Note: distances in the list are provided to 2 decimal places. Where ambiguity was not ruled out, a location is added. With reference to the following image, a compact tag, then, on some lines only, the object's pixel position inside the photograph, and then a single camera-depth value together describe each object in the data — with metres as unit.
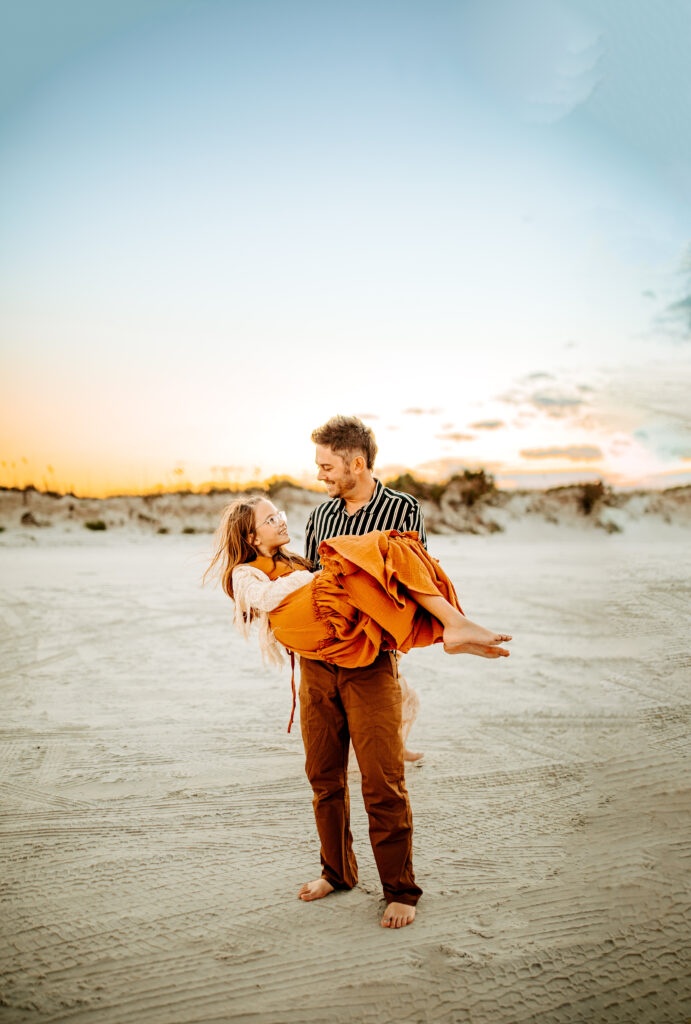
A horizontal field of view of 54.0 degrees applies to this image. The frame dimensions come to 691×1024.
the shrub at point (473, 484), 28.45
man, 2.88
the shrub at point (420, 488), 28.78
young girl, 2.69
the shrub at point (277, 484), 28.61
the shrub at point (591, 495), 27.74
